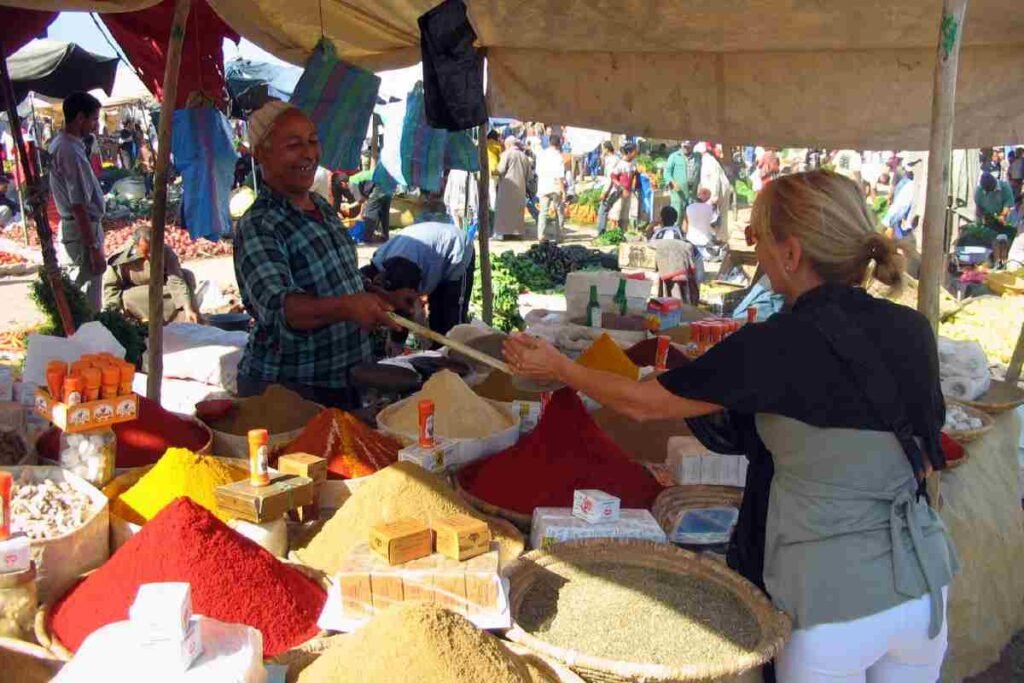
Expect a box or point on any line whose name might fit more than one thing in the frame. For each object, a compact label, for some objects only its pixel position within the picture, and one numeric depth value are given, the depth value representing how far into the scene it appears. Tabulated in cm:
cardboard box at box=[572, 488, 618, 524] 153
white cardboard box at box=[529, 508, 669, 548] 151
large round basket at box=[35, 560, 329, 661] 114
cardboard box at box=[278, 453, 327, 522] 157
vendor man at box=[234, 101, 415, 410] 204
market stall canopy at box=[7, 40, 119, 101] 901
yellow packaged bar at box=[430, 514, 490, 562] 131
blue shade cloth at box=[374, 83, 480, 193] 459
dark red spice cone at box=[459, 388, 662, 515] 168
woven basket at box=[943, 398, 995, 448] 250
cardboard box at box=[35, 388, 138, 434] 147
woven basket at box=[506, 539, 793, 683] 118
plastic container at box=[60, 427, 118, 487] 154
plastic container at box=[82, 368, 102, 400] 148
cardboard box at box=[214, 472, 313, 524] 142
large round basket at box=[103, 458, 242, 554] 143
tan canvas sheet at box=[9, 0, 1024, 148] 312
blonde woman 123
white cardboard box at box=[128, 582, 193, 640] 92
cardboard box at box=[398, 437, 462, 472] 172
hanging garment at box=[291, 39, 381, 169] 359
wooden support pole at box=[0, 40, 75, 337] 367
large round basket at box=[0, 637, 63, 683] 113
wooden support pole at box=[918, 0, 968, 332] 186
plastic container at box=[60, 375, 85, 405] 145
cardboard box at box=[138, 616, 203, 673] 91
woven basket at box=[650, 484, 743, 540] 168
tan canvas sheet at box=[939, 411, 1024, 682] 240
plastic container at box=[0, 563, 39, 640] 119
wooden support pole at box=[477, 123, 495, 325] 443
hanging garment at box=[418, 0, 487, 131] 305
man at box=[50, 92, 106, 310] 523
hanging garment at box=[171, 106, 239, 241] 402
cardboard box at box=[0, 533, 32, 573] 119
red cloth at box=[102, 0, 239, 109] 412
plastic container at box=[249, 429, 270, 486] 146
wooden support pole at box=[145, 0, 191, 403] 255
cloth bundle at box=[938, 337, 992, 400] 290
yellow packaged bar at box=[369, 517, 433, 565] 128
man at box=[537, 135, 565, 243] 1138
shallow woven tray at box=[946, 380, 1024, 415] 281
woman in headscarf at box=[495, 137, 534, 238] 1089
